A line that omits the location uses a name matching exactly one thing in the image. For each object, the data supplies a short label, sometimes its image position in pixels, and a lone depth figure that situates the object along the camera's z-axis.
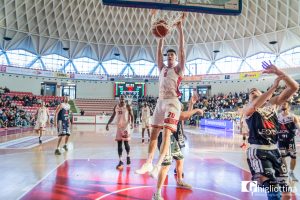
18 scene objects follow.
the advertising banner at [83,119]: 34.53
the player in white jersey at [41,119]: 13.07
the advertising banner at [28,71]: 36.06
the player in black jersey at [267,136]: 3.34
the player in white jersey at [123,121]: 7.77
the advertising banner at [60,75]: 40.50
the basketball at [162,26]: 4.62
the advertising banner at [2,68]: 34.75
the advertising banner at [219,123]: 24.20
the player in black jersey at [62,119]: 10.02
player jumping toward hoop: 4.32
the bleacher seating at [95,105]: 40.75
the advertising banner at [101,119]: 35.02
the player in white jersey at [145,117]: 14.38
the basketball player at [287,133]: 6.30
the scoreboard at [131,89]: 43.12
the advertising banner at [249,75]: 36.18
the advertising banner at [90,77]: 42.76
